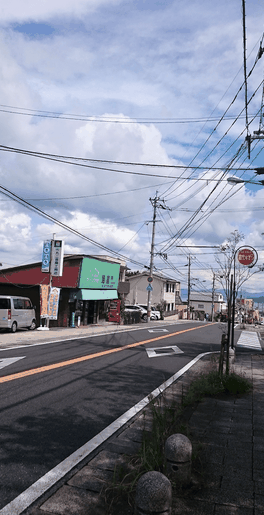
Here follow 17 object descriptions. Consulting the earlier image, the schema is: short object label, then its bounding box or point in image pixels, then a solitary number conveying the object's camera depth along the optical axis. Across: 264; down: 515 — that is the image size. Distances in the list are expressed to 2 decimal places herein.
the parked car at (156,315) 45.55
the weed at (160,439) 3.41
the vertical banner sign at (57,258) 23.08
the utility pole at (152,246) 35.47
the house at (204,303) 91.19
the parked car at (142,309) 41.61
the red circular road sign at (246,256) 11.48
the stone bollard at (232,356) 10.63
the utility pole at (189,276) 59.45
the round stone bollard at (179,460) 3.54
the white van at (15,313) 18.77
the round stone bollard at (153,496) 2.77
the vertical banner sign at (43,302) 22.05
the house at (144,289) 60.62
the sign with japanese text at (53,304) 22.47
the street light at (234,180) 10.17
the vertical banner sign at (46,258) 23.29
